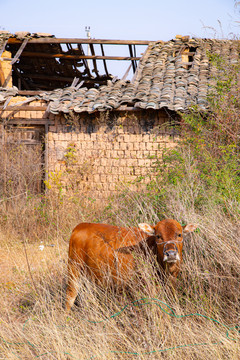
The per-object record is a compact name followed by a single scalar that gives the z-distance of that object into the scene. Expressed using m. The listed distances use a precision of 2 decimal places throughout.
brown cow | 7.64
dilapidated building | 19.41
